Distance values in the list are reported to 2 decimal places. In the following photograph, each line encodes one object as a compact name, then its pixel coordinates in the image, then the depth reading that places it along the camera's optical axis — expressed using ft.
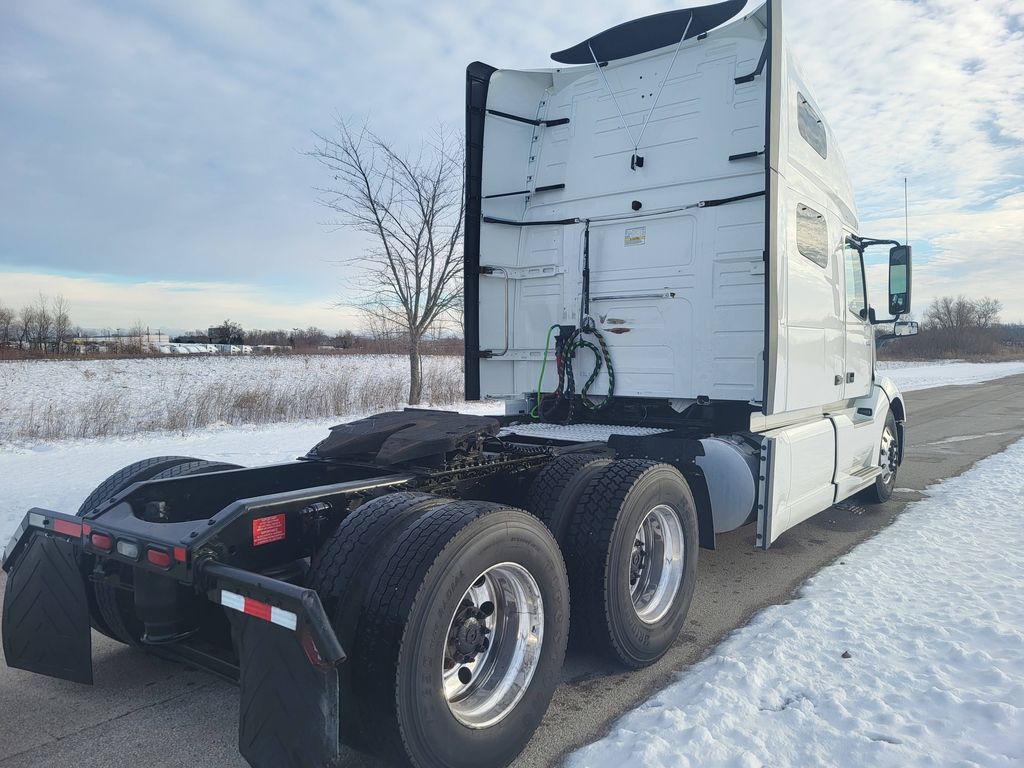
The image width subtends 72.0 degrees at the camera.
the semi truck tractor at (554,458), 7.81
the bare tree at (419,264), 49.37
